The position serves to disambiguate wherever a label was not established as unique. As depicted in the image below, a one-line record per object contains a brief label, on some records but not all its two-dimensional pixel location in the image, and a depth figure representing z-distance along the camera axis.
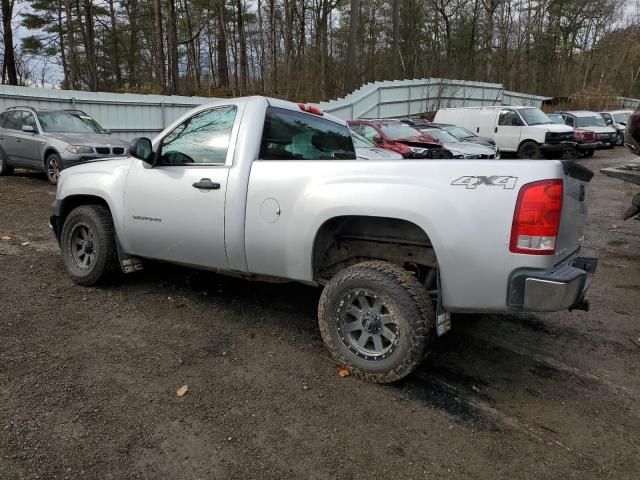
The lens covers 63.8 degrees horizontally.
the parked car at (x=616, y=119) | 24.99
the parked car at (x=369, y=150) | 10.26
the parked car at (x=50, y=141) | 10.59
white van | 18.06
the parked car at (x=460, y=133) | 15.09
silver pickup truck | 2.88
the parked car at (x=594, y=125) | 22.34
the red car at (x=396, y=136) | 12.44
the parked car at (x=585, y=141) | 19.42
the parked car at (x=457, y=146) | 13.05
